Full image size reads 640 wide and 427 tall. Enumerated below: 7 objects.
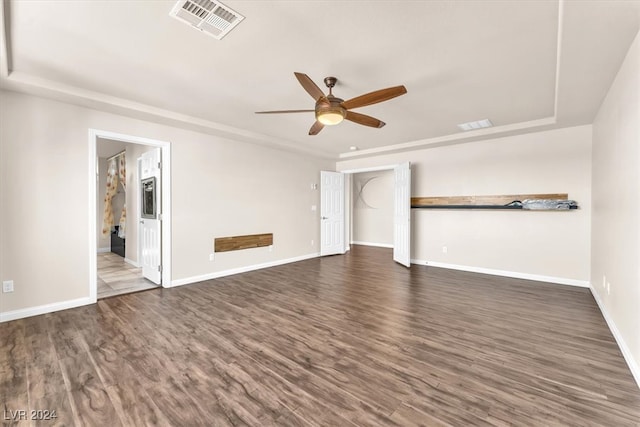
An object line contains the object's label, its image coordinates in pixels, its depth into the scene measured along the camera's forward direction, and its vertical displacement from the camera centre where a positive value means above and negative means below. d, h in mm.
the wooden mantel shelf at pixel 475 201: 4812 +162
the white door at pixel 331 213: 7102 -96
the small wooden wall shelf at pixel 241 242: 5070 -620
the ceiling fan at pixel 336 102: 2527 +1039
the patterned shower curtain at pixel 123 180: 6312 +657
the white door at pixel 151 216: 4523 -115
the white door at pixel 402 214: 5840 -101
